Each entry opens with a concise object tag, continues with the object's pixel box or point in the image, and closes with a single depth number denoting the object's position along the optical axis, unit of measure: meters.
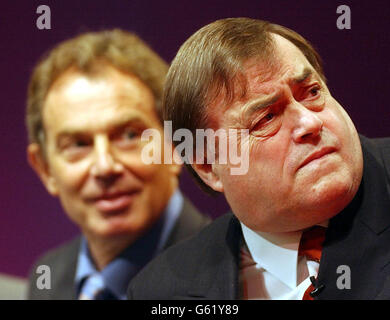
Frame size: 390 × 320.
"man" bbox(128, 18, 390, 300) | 1.98
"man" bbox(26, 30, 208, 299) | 2.22
